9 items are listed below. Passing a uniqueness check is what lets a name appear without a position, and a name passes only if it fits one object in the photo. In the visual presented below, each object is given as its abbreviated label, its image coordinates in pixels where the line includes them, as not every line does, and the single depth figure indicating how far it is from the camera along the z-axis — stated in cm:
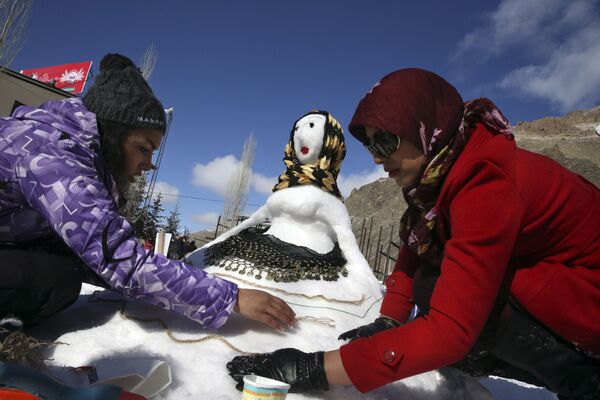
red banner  2323
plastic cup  107
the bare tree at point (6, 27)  940
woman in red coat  115
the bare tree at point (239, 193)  3006
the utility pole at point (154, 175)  1546
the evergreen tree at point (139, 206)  1399
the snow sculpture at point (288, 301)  149
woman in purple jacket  141
